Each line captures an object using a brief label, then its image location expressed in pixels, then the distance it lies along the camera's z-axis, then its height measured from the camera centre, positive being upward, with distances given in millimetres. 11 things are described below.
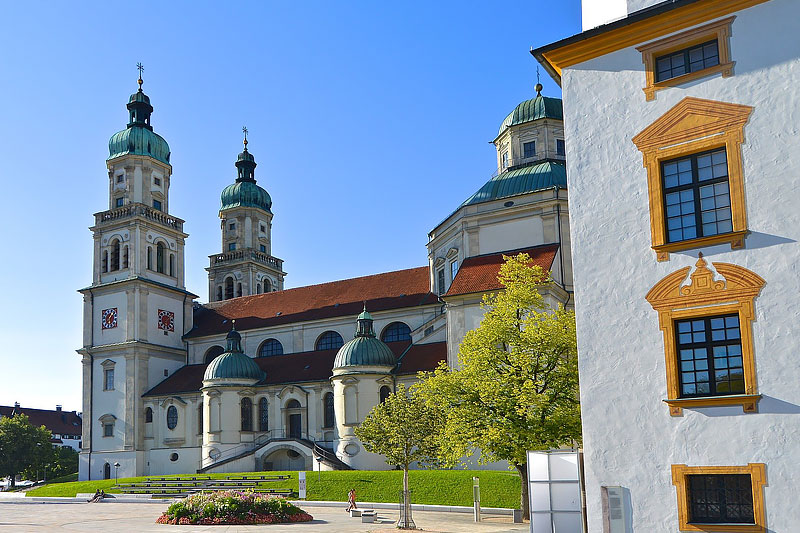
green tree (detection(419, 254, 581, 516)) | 26547 -63
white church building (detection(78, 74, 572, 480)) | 49094 +4394
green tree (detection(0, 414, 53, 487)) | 79375 -4981
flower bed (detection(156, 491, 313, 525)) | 31391 -4554
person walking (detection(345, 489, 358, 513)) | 37938 -5124
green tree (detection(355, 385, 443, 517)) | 33375 -1808
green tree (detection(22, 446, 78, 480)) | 82188 -7254
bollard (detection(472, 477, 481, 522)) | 32231 -4497
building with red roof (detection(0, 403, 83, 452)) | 121625 -4250
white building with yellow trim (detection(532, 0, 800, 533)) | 14680 +2081
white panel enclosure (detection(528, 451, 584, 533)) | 14078 -1875
